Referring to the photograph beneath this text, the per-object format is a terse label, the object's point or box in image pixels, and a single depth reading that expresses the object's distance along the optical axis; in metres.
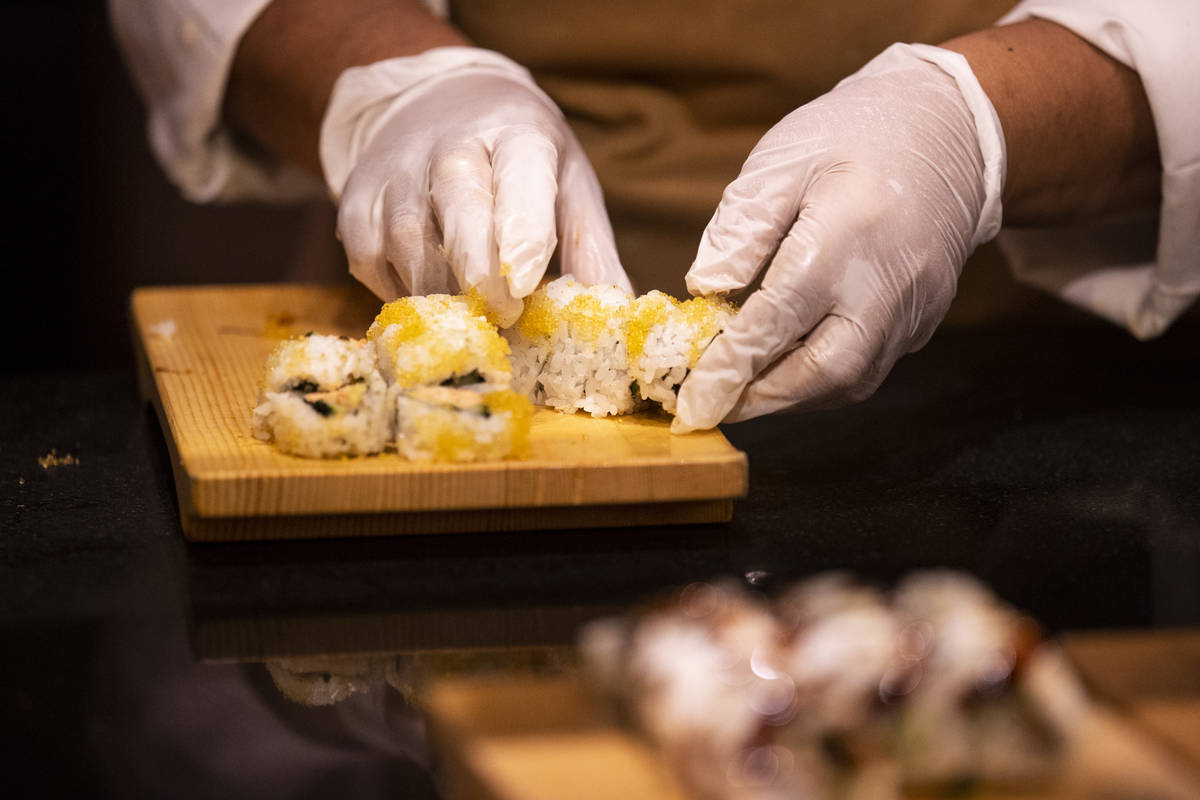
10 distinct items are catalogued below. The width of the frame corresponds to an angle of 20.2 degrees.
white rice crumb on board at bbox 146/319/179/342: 1.19
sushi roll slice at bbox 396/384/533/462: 1.03
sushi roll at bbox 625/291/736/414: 1.08
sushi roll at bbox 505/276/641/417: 1.09
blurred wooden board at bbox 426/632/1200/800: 0.88
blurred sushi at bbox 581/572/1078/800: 0.88
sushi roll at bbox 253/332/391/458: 1.04
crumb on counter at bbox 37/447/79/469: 1.10
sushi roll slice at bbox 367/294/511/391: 1.06
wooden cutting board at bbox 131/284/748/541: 1.02
